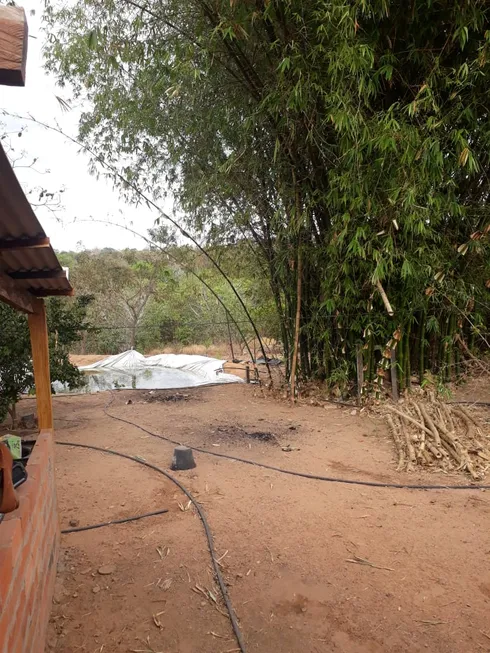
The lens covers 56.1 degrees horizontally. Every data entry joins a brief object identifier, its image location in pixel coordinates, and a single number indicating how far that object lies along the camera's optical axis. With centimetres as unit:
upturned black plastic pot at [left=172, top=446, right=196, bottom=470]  342
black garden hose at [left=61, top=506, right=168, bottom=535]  250
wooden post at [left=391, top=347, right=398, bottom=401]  504
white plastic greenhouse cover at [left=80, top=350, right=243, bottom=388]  759
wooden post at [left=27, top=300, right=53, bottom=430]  237
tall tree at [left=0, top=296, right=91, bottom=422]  448
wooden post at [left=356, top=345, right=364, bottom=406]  521
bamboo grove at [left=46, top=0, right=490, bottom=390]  370
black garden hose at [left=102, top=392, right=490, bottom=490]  292
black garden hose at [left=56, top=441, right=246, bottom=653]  171
